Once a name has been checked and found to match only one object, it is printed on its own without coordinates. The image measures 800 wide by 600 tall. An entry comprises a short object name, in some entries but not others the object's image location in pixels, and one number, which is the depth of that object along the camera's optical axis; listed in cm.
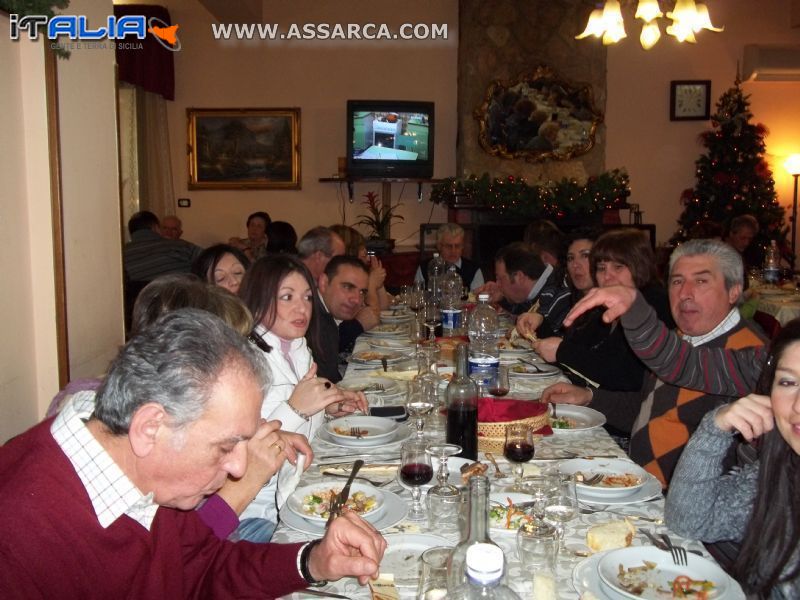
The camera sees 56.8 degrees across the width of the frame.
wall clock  933
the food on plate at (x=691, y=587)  132
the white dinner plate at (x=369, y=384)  287
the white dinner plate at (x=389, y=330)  438
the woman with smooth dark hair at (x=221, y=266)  322
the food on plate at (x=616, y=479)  179
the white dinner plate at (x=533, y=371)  313
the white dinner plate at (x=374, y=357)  349
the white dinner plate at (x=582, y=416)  233
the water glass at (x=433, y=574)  127
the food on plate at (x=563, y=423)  233
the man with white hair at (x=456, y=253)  657
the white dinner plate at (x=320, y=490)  163
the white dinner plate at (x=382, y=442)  216
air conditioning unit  905
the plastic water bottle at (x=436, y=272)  593
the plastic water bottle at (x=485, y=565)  94
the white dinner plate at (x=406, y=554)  138
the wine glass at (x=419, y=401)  226
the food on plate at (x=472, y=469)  182
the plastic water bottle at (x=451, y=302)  437
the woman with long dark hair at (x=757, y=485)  148
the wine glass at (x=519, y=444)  188
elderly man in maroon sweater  104
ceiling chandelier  408
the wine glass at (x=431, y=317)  405
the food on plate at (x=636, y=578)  133
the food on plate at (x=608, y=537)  148
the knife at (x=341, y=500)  162
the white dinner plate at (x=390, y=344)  391
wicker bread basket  208
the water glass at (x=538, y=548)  138
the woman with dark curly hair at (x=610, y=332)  283
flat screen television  889
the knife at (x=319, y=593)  134
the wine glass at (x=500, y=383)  256
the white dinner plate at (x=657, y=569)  132
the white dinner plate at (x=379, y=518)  159
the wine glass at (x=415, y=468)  171
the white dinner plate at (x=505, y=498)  170
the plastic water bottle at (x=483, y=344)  262
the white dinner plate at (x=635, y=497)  171
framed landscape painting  926
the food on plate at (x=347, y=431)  226
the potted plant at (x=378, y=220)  873
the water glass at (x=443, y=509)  160
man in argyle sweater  233
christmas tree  866
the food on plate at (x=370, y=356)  355
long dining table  136
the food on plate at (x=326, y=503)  166
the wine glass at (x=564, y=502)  160
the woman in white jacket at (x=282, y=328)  233
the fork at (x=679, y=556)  140
